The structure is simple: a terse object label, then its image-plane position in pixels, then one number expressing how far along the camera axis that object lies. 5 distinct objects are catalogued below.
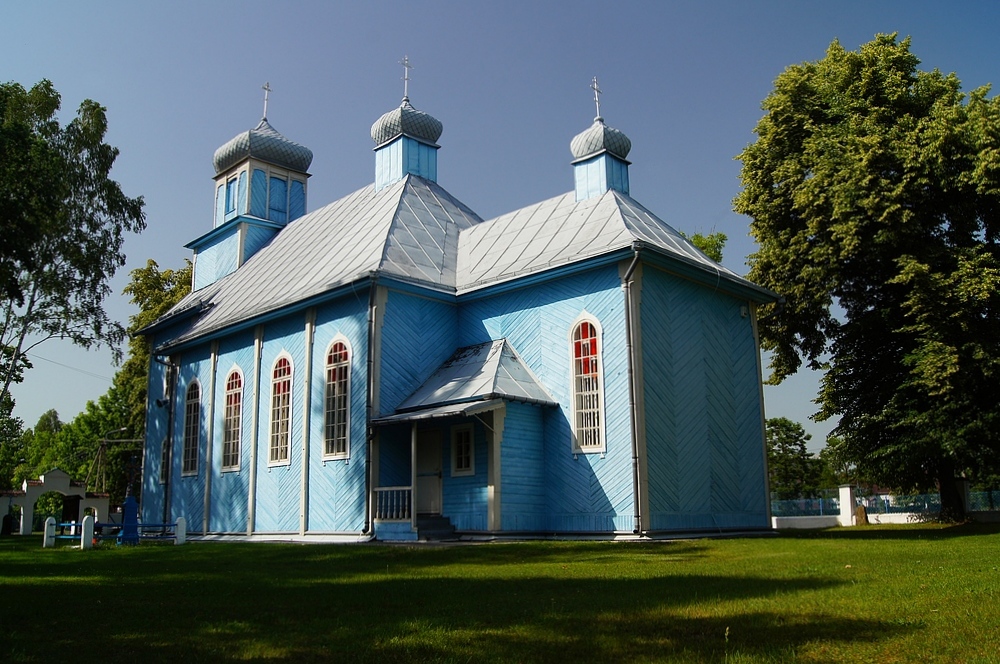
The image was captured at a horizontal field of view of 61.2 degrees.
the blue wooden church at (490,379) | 15.89
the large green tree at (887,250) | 17.77
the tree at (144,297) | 33.69
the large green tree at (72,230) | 23.94
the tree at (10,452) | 53.50
